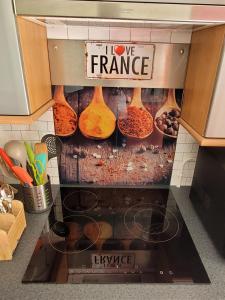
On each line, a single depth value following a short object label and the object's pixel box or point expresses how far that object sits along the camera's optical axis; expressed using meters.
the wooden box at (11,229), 0.73
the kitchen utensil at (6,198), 0.86
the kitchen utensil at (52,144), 1.07
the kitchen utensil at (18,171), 0.91
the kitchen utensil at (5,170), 1.00
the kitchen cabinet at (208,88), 0.65
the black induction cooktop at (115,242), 0.72
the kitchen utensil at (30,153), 0.94
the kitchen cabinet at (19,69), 0.61
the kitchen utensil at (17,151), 0.98
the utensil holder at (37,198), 0.96
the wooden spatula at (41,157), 0.97
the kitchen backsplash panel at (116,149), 1.03
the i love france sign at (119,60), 0.93
